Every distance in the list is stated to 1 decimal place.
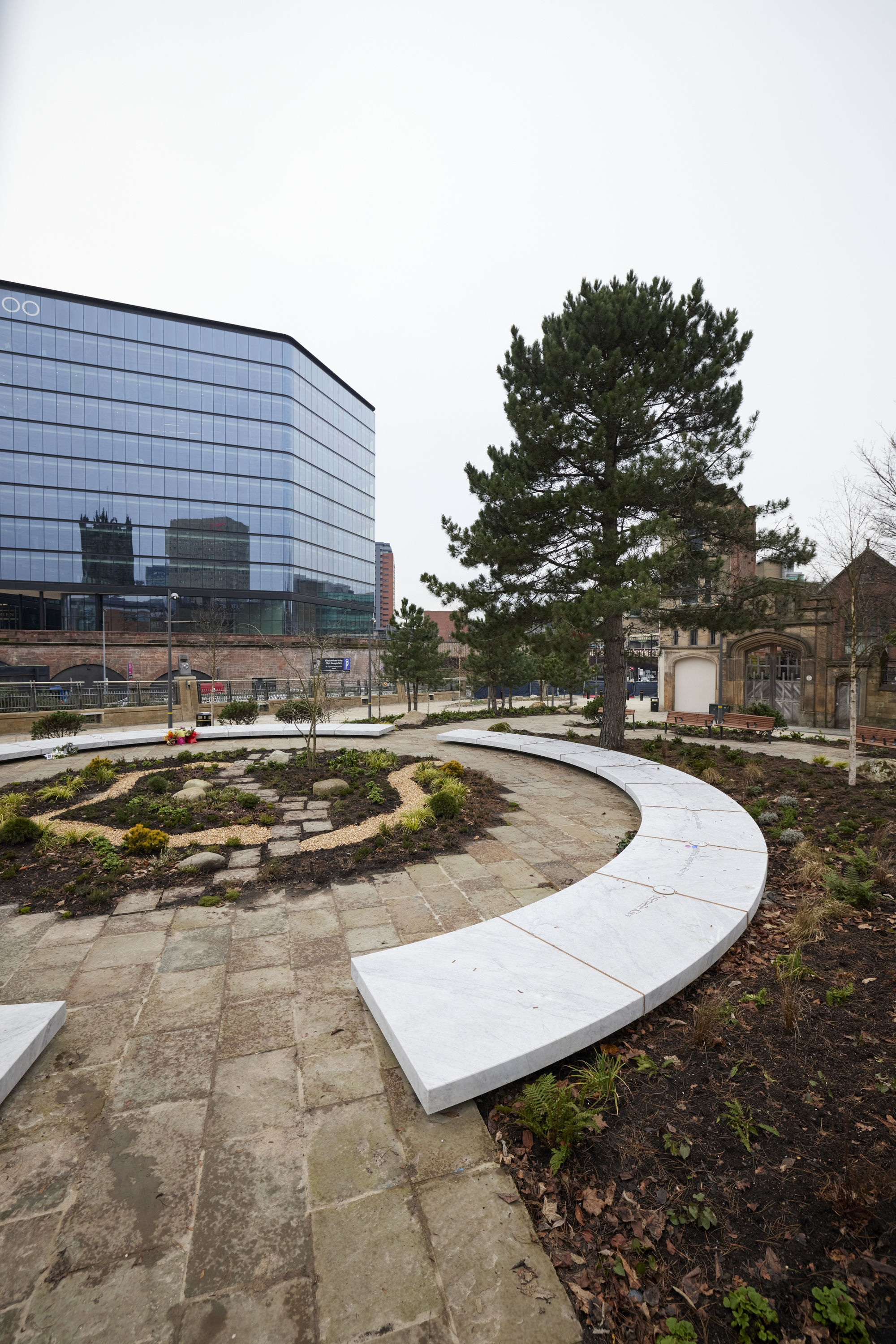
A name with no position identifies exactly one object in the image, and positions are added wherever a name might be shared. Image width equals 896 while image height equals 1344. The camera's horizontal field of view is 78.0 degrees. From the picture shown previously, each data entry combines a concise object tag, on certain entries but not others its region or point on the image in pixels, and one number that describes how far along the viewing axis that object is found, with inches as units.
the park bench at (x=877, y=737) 671.8
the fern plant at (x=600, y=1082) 123.7
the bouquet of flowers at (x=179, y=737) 650.2
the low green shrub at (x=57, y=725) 697.0
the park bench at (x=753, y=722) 821.9
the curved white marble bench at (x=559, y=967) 131.1
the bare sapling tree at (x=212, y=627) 1942.7
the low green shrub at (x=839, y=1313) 77.4
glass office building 2012.8
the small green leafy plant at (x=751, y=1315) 78.4
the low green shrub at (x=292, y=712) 860.6
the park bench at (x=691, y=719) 985.1
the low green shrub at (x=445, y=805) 342.3
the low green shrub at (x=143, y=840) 290.4
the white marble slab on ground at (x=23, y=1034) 131.3
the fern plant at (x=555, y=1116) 110.7
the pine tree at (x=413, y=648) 1155.9
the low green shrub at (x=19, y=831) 300.2
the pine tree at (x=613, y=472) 469.1
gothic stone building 1058.7
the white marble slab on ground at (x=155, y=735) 580.4
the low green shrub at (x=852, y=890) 213.6
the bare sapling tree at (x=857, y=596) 442.6
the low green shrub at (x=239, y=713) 910.4
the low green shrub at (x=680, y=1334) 78.2
